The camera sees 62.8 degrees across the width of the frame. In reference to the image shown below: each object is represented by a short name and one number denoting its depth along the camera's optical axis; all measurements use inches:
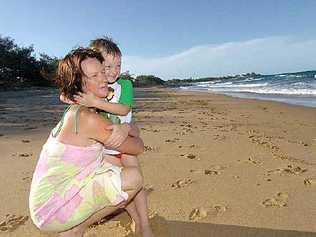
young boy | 69.4
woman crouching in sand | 55.6
